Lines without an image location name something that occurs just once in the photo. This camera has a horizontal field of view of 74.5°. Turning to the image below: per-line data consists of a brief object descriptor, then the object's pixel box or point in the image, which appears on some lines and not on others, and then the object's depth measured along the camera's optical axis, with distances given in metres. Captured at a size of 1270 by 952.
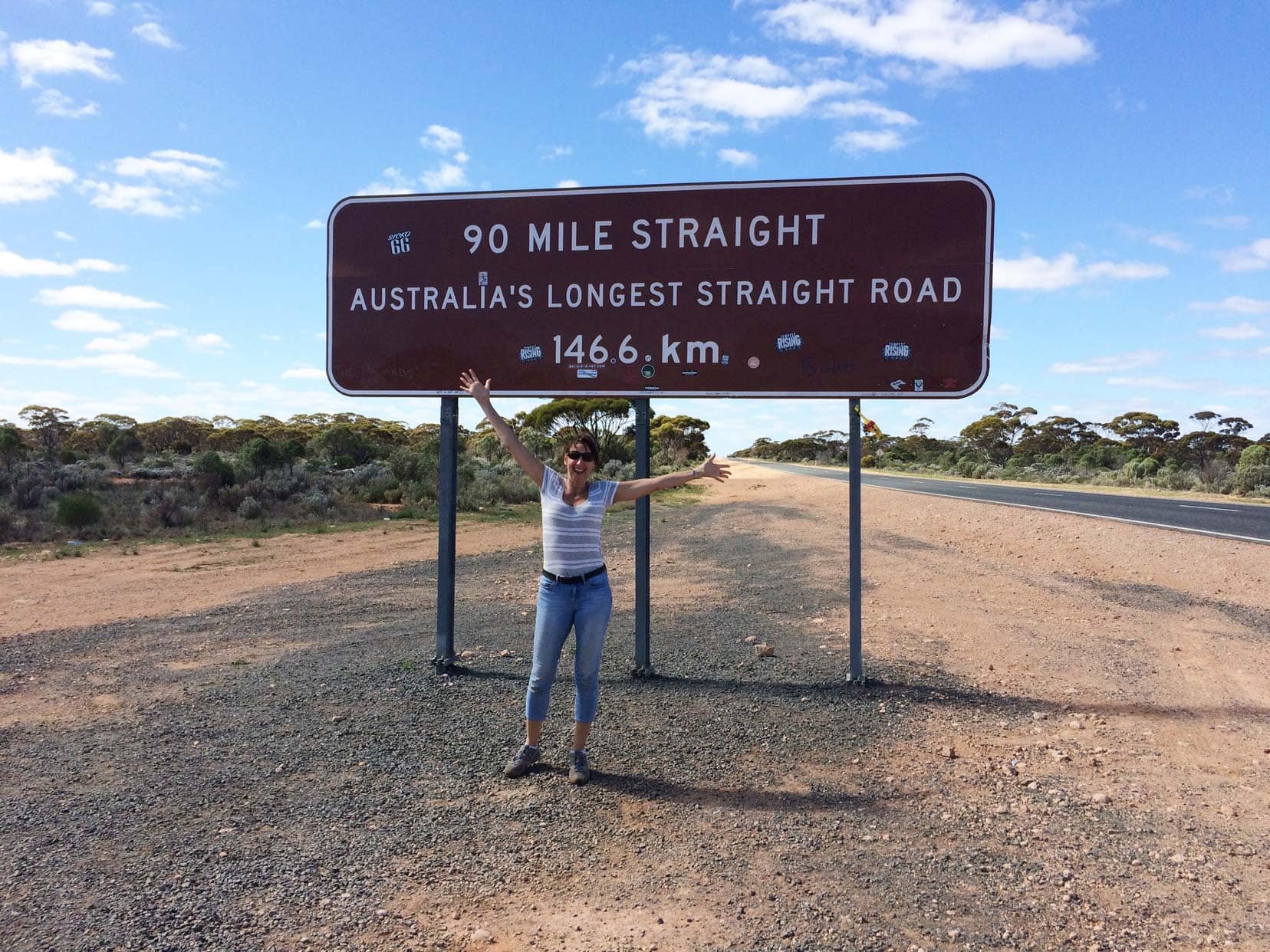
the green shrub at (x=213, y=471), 21.36
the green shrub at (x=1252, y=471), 26.22
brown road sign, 5.64
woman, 4.11
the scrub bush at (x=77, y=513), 16.12
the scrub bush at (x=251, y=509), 18.47
